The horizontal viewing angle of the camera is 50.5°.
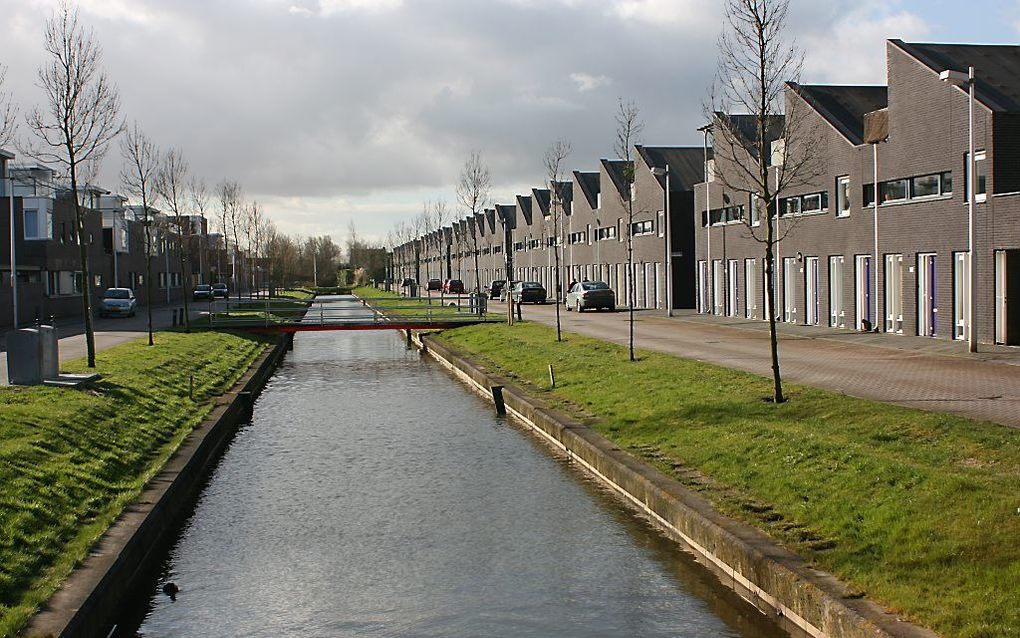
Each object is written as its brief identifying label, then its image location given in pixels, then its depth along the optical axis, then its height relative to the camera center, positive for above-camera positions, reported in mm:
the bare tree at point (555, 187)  33278 +3463
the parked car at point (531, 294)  63188 -1094
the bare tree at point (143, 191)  32312 +2924
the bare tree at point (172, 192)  37938 +3339
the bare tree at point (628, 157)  27344 +2940
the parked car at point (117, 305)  51062 -859
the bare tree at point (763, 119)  14898 +2242
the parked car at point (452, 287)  91500 -810
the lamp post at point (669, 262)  44750 +424
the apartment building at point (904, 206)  24719 +1606
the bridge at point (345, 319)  38312 -1541
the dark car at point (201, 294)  77562 -679
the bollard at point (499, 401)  22172 -2584
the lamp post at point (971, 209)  23250 +1186
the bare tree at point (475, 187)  51594 +4296
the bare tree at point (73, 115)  20703 +3342
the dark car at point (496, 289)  79919 -951
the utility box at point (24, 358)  17719 -1130
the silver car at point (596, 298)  50781 -1166
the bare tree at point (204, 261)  99650 +2348
